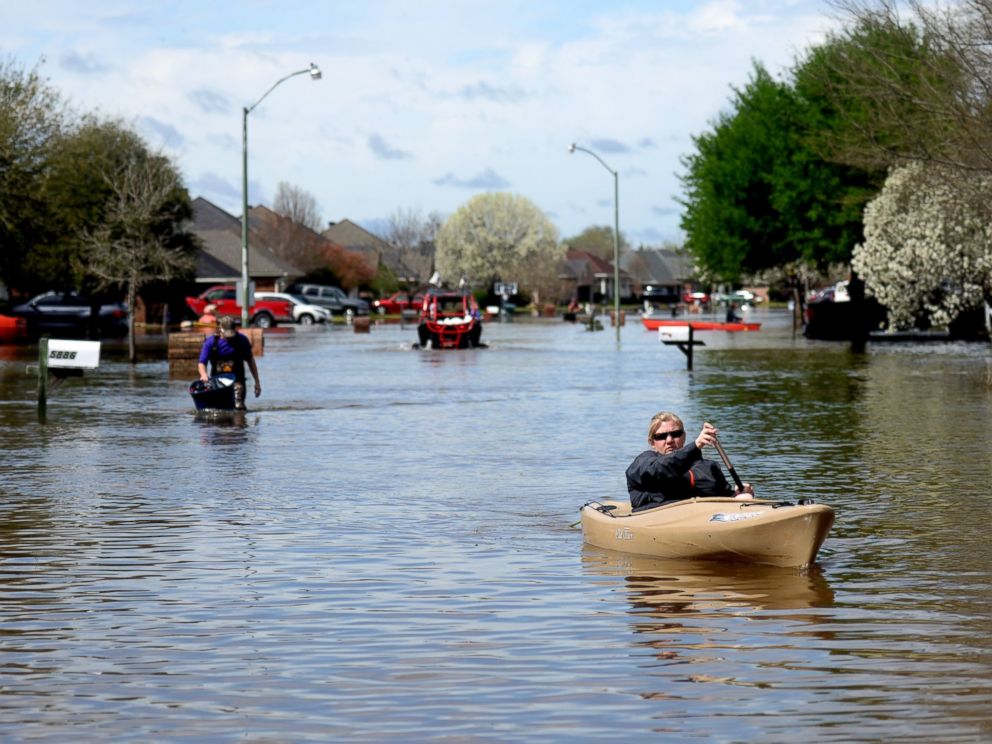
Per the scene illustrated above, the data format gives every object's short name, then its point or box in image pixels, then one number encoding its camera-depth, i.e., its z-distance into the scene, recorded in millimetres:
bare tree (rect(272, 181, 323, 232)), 158000
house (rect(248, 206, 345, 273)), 139125
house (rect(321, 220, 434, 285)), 171250
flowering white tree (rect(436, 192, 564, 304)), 165375
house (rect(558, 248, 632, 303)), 181462
